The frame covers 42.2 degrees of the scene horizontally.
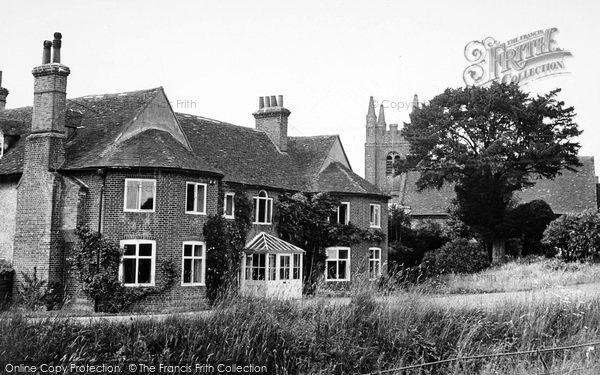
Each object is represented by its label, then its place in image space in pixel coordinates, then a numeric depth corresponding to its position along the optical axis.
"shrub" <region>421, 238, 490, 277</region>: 43.19
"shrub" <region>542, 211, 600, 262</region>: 36.78
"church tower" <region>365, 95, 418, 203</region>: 87.75
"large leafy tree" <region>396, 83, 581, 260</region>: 44.09
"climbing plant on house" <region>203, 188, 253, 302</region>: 29.34
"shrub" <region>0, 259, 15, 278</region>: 27.64
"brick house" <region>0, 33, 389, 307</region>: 27.42
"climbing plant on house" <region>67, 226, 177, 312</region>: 26.53
